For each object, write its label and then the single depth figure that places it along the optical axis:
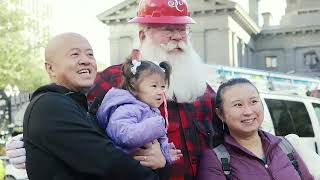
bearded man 3.21
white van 7.88
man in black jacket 2.12
